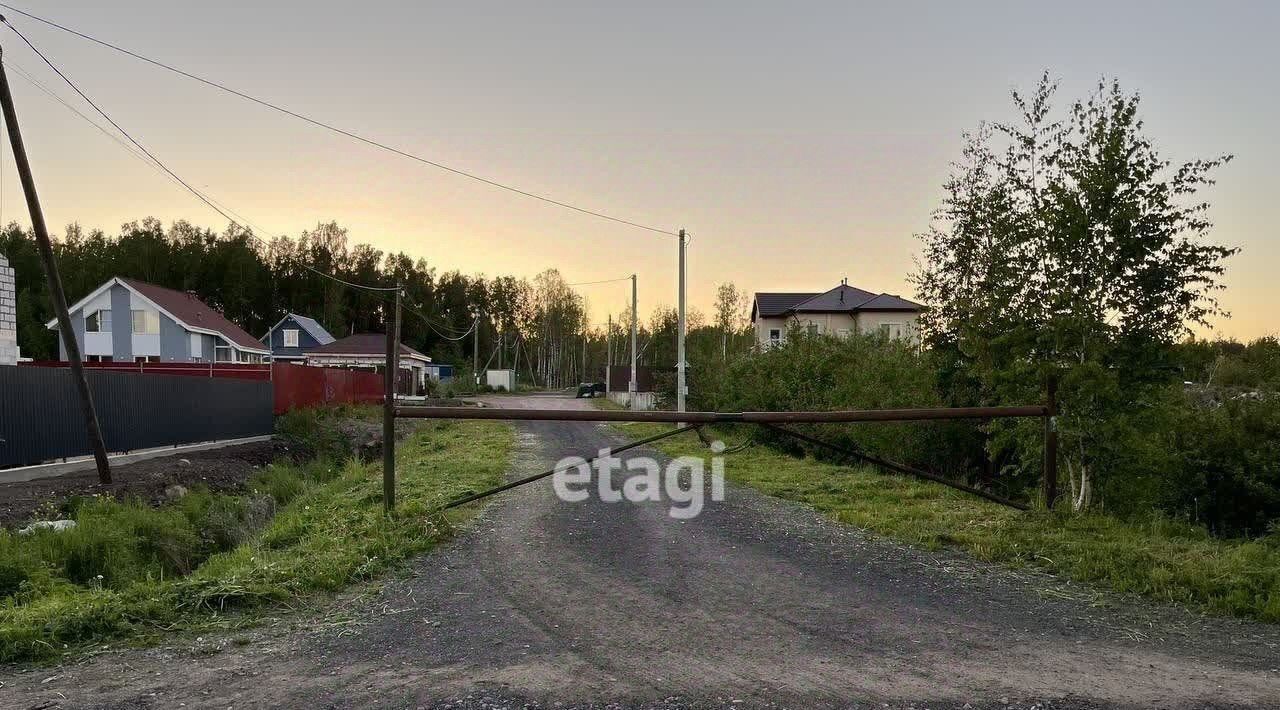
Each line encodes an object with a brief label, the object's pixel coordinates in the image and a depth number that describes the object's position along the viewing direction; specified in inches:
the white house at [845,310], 2080.5
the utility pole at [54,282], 475.9
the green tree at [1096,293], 308.8
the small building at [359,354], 2288.4
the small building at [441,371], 2910.9
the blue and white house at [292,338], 2539.4
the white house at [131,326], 1766.7
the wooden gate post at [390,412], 267.3
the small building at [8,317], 778.8
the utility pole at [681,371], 1015.8
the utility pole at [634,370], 1410.9
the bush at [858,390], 551.8
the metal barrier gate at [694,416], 264.1
